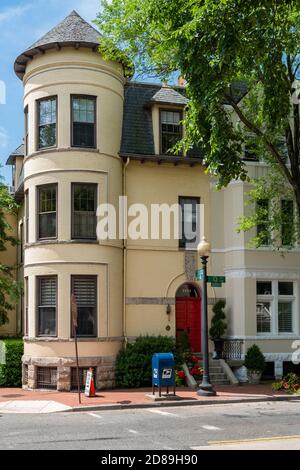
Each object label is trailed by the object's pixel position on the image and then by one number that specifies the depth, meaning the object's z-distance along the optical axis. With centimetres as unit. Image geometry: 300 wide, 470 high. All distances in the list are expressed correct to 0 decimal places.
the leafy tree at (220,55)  1389
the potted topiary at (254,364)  2191
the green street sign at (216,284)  1953
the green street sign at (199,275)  1932
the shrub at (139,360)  2073
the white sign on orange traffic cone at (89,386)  1812
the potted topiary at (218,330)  2255
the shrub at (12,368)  2181
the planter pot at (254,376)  2200
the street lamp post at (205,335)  1859
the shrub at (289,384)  1958
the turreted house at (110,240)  2091
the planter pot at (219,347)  2250
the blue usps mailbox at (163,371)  1777
